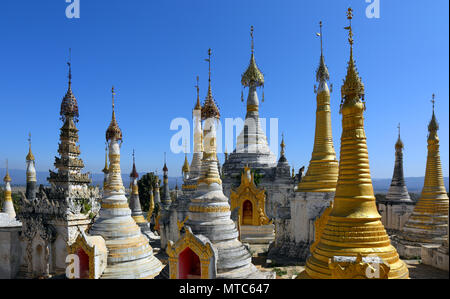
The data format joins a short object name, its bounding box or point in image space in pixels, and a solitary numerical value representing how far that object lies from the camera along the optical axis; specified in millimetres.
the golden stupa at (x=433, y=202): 20031
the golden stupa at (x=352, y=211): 9906
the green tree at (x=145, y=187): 55719
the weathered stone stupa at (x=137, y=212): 30561
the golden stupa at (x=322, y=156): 20469
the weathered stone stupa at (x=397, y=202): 28375
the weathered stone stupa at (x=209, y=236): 12289
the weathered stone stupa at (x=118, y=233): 16016
